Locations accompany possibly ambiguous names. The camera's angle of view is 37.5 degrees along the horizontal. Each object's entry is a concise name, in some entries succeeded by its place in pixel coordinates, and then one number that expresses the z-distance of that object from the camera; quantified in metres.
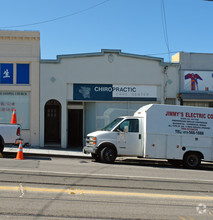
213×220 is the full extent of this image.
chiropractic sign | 18.55
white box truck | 12.95
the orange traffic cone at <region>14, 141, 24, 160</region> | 12.65
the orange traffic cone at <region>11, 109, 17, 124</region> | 15.57
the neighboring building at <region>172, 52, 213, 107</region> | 18.92
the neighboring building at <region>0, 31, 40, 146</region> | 18.12
